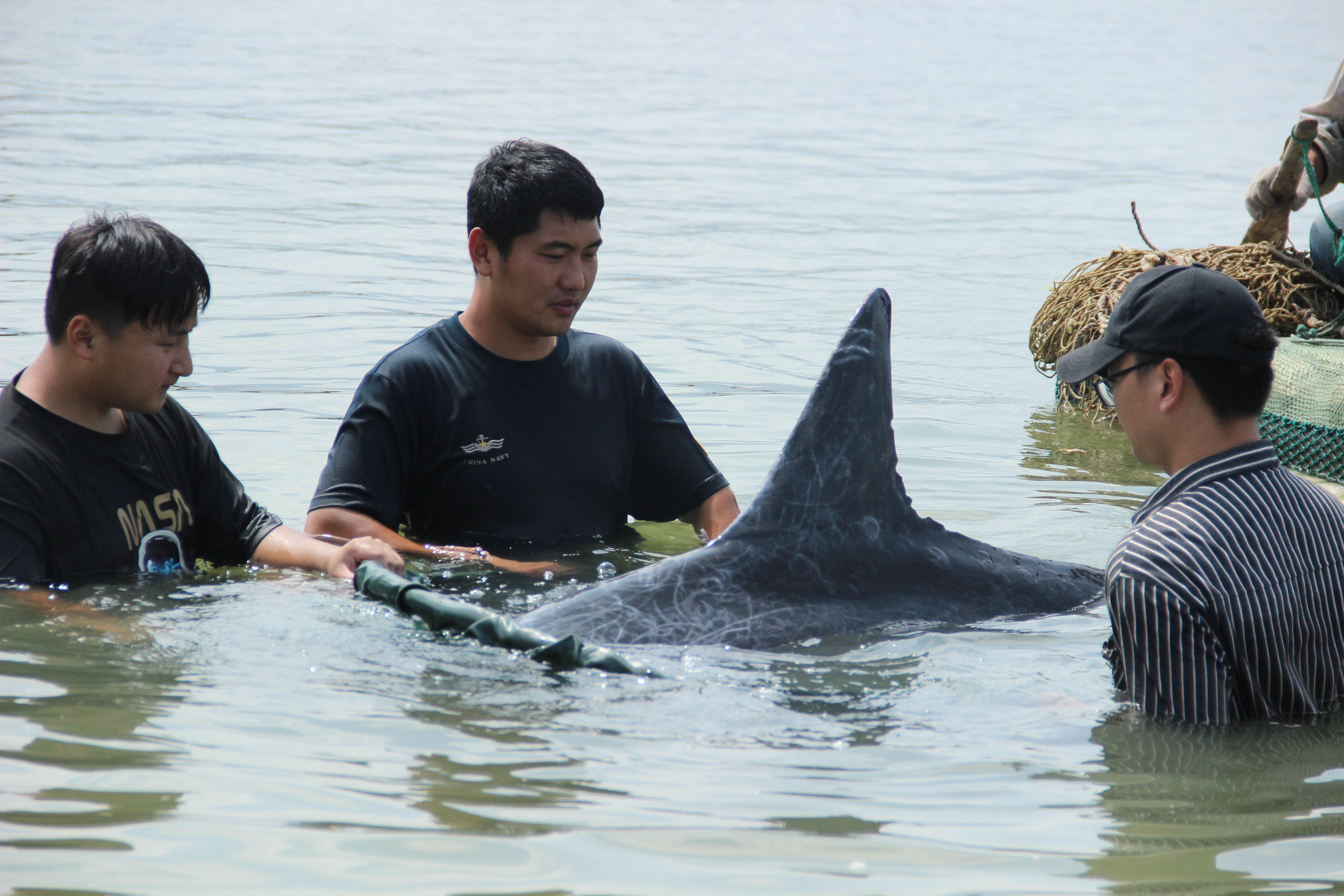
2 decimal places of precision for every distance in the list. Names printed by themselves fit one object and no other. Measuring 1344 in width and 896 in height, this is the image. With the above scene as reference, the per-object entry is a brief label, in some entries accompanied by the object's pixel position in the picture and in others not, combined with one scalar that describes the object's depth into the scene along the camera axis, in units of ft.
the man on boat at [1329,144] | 44.80
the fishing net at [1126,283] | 48.80
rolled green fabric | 22.15
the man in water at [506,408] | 29.91
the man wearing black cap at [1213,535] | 19.44
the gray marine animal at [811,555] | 23.30
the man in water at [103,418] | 25.02
